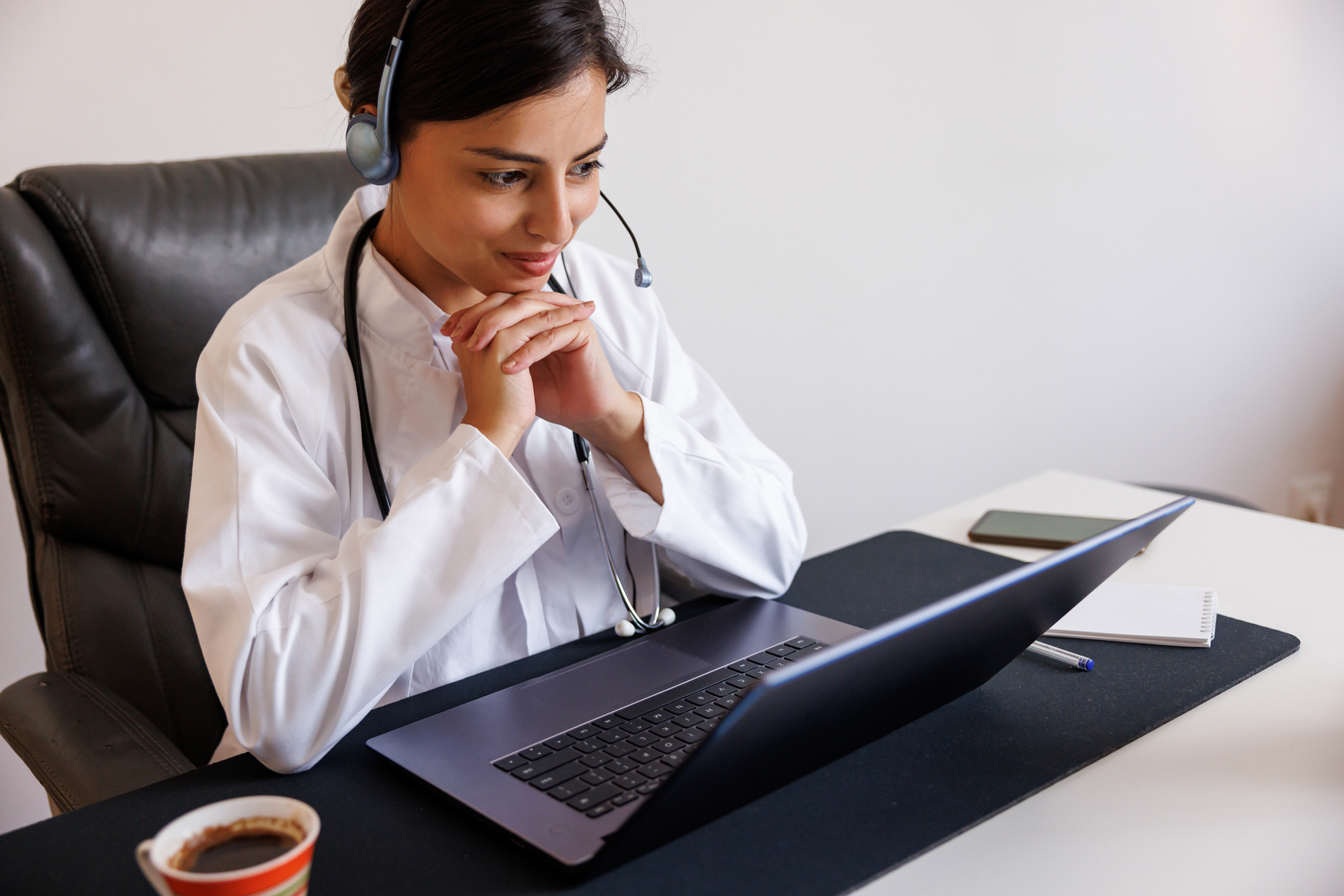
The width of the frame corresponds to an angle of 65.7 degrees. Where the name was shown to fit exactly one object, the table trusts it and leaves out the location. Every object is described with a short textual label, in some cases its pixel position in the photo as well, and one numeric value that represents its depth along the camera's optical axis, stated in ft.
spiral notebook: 3.00
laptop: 1.90
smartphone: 3.91
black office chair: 3.69
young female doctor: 2.77
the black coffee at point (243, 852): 1.71
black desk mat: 2.05
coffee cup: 1.58
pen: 2.85
